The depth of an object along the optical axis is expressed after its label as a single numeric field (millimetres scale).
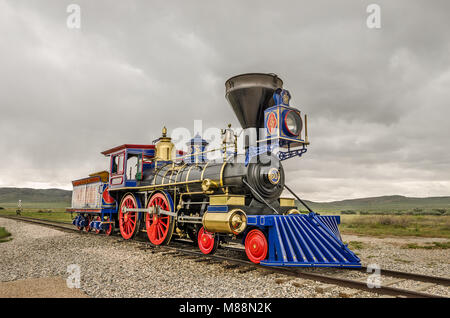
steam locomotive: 6184
